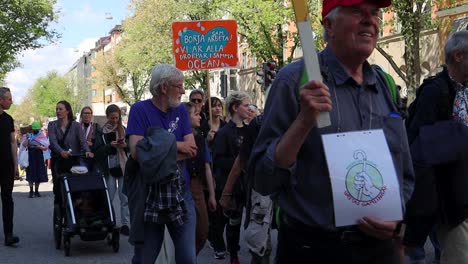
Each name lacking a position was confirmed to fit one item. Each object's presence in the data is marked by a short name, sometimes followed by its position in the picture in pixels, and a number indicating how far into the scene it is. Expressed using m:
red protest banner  12.32
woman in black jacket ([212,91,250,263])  7.84
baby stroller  9.02
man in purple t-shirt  5.11
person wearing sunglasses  9.58
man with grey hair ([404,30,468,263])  4.09
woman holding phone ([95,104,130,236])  10.27
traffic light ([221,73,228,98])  23.43
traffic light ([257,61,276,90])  15.98
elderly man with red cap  2.69
